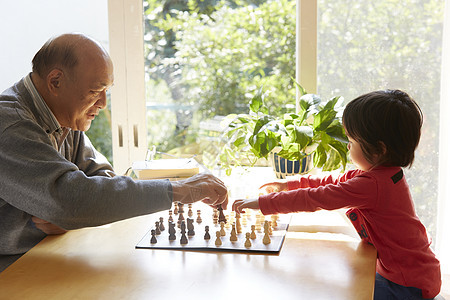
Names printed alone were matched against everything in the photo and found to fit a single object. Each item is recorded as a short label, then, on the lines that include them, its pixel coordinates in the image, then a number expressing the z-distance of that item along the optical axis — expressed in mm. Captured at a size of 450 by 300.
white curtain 2518
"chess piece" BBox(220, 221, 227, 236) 1586
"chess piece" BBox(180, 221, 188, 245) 1524
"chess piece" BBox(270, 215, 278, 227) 1707
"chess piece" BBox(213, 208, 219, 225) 1746
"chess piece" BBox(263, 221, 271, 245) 1520
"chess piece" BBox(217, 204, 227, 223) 1667
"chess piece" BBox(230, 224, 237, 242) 1535
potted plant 2168
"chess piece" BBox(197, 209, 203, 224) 1746
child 1592
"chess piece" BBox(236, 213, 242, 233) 1623
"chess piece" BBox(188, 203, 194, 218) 1804
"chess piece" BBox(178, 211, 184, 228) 1761
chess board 1491
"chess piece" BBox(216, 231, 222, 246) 1499
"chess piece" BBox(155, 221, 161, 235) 1621
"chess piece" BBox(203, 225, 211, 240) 1555
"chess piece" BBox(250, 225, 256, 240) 1554
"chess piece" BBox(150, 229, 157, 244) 1539
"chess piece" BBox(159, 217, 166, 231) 1651
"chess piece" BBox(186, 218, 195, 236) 1604
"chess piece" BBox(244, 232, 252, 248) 1484
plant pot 2223
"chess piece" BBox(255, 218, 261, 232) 1651
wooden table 1203
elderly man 1416
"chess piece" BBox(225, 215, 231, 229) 1692
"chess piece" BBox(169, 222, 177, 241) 1563
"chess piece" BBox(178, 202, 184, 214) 1833
